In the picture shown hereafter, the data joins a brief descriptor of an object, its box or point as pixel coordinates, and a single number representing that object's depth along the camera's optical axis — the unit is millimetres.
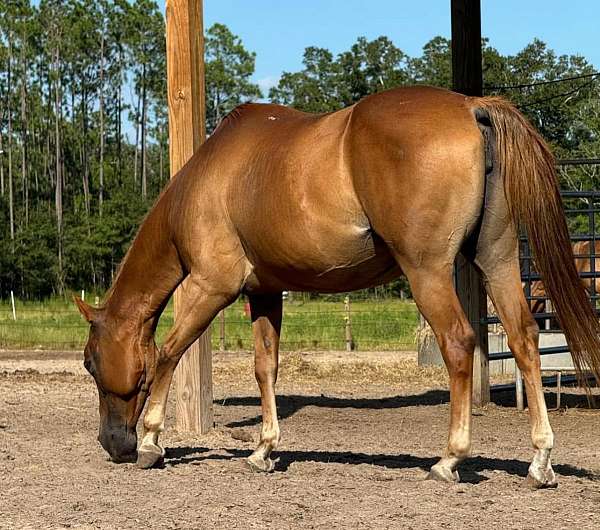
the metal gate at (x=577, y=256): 8914
